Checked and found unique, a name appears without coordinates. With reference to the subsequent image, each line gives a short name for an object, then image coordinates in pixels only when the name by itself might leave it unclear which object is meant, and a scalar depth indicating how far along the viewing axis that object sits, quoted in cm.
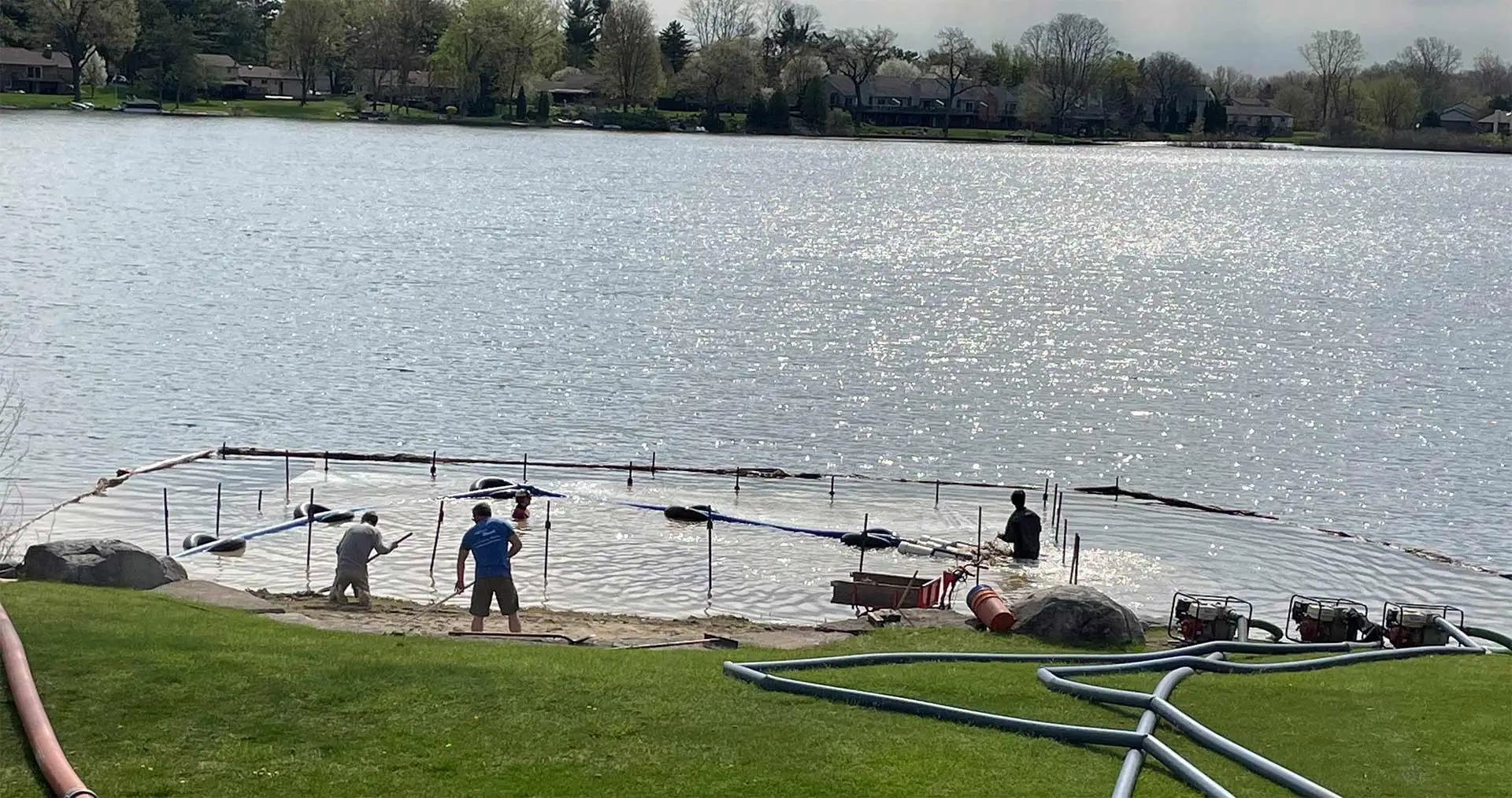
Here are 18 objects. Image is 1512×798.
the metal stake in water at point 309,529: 2840
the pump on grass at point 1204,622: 2284
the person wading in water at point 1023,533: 2972
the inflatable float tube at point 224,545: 2892
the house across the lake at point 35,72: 18800
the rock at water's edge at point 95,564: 2106
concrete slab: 2067
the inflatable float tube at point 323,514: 3100
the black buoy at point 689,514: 3275
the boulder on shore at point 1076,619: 2003
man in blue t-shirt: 2078
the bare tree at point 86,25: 17925
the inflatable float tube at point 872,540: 3089
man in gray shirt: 2269
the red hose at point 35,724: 1197
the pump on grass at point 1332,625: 2378
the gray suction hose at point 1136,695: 1352
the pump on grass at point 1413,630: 2214
